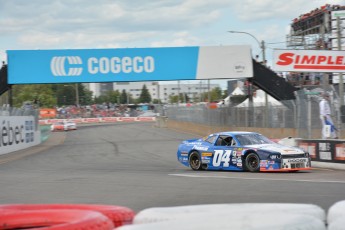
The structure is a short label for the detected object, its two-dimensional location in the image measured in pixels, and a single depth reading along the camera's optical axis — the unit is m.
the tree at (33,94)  147.25
